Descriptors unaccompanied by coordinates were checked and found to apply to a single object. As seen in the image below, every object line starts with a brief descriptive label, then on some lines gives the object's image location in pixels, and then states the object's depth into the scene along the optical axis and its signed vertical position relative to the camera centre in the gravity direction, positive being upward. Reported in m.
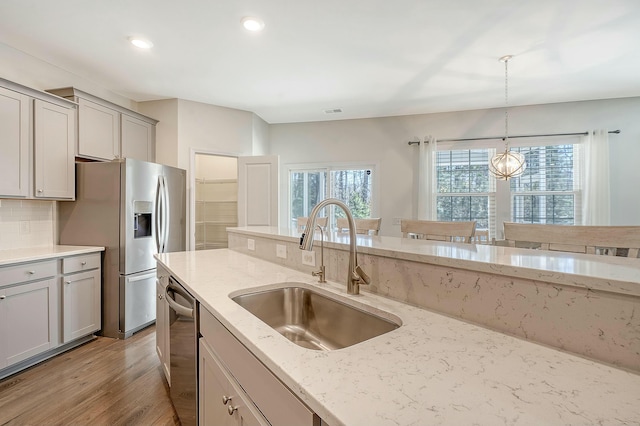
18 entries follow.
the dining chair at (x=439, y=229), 1.66 -0.11
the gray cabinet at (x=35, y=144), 2.31 +0.58
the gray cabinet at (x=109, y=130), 2.92 +0.91
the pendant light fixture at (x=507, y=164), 3.32 +0.56
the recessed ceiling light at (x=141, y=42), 2.52 +1.50
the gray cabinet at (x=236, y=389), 0.63 -0.49
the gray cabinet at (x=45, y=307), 2.09 -0.80
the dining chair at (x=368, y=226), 2.54 -0.13
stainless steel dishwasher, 1.24 -0.67
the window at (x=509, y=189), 4.10 +0.34
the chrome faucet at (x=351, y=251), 1.08 -0.16
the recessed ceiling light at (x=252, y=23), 2.28 +1.53
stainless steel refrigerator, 2.80 -0.20
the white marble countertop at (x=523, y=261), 0.67 -0.15
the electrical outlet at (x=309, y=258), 1.50 -0.25
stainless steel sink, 1.06 -0.44
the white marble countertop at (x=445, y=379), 0.49 -0.34
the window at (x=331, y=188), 4.92 +0.40
